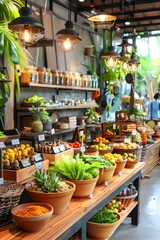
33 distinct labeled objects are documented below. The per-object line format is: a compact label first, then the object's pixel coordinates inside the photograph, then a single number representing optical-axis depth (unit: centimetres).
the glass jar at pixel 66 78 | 643
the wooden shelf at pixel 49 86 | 533
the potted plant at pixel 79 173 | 258
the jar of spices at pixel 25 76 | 532
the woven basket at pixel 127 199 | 380
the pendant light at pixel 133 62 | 684
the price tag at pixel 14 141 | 287
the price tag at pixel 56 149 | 365
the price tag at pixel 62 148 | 381
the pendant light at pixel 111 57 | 525
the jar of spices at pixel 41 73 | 568
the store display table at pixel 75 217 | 192
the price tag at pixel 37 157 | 314
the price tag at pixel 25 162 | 297
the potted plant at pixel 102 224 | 307
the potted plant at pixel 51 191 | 218
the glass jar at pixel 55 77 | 609
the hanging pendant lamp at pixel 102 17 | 405
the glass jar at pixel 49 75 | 590
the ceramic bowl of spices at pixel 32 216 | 190
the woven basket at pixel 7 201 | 198
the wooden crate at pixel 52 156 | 358
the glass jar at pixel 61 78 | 628
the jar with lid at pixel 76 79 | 684
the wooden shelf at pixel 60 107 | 535
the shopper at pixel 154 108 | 1066
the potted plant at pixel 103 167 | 300
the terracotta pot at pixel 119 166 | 346
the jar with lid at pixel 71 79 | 662
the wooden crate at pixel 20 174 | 286
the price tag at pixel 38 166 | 277
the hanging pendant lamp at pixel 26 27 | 294
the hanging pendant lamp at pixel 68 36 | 364
